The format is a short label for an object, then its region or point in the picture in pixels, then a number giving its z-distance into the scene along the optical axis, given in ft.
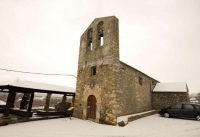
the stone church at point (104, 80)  26.35
